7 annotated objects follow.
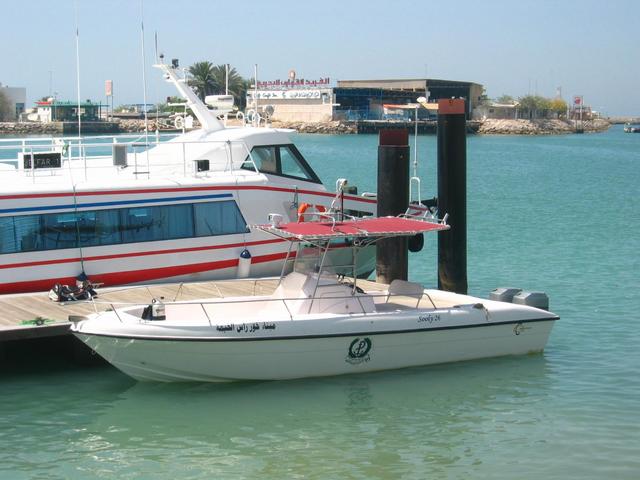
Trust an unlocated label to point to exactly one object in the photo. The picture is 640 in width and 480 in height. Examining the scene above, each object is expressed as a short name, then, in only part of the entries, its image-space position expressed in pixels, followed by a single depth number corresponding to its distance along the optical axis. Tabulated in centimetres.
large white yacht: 1719
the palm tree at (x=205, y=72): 10406
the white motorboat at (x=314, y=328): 1445
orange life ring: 1988
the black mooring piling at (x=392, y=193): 1900
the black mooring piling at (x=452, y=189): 1906
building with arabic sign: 14662
